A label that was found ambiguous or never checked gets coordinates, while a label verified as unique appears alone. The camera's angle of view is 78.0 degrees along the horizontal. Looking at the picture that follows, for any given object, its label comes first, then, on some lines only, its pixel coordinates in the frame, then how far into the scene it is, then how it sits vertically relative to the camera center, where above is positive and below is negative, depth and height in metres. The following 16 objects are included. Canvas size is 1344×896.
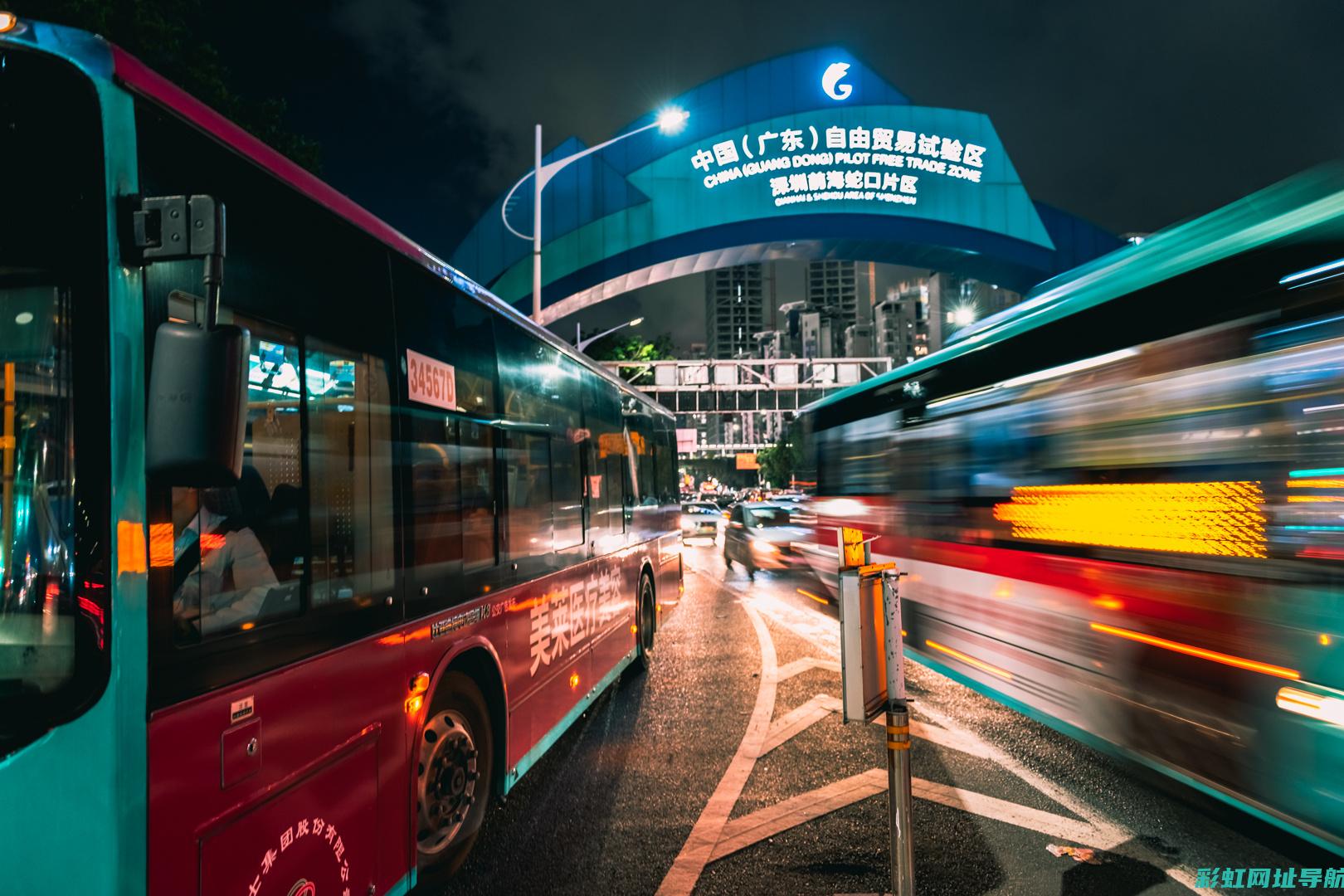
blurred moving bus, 3.89 -0.25
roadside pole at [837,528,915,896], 3.41 -0.83
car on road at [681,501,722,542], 33.16 -1.98
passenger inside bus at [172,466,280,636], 2.37 -0.22
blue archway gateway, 27.72 +9.56
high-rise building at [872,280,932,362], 155.75 +28.51
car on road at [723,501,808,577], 17.45 -1.40
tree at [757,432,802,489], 91.12 +1.29
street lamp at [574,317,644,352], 25.08 +5.19
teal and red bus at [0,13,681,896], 2.09 -0.09
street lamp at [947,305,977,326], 106.11 +20.83
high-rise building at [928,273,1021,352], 113.39 +25.86
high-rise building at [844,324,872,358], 170.12 +27.52
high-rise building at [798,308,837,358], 173.50 +29.50
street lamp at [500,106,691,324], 18.38 +6.00
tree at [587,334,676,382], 41.09 +6.43
